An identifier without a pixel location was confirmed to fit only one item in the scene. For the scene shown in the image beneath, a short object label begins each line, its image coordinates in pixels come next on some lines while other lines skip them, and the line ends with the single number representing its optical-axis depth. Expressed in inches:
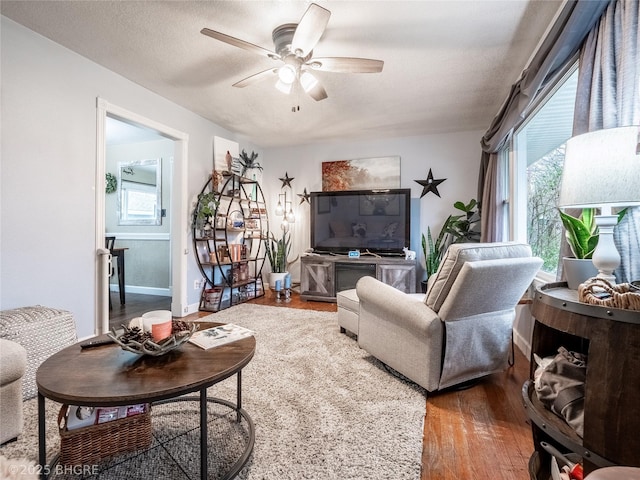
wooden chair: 152.1
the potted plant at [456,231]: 154.9
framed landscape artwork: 176.9
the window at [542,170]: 86.0
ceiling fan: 68.7
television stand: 153.7
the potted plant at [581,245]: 45.6
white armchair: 63.8
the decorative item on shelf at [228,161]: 158.9
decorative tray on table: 43.9
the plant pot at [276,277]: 171.6
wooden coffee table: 36.0
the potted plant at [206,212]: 139.5
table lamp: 35.4
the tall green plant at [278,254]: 180.5
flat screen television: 165.5
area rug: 48.0
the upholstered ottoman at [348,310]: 100.9
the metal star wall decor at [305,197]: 192.1
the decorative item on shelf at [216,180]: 149.1
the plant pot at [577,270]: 45.2
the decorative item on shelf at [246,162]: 169.3
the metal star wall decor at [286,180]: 198.2
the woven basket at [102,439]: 45.6
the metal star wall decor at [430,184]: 169.2
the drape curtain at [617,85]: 45.1
